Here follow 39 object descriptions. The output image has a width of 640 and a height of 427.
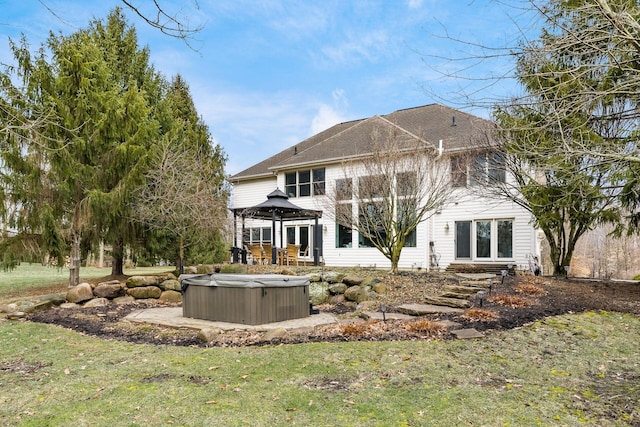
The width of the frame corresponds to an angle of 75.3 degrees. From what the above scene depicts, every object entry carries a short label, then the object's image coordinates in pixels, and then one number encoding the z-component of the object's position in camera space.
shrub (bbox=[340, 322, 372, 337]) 5.97
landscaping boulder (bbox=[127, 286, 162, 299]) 10.18
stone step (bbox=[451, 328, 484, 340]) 5.65
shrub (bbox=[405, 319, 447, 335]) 5.91
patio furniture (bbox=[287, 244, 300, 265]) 16.16
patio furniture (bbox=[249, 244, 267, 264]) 16.33
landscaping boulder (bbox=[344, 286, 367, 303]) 9.33
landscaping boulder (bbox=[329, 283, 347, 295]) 10.20
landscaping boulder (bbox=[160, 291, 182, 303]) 10.20
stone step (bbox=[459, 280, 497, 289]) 9.42
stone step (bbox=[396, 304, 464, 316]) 7.21
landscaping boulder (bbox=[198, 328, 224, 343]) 5.97
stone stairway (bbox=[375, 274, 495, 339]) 5.92
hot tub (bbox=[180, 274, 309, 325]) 7.13
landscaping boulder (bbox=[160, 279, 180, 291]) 10.62
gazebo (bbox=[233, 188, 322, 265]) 14.45
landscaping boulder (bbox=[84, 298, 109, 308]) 9.25
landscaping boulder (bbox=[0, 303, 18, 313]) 8.40
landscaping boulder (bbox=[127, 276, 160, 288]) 10.31
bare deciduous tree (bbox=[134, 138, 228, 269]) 12.74
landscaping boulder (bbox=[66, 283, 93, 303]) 9.41
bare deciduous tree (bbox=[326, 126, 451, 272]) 11.23
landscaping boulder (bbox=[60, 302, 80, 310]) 9.00
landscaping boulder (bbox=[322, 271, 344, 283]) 10.76
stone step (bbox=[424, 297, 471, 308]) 7.66
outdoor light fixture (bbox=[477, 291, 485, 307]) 7.77
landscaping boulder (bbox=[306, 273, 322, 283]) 10.84
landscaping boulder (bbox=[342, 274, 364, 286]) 10.22
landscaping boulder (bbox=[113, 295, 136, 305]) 9.73
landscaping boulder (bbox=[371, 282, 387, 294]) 9.44
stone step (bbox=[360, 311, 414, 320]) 6.86
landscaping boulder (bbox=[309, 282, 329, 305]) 9.96
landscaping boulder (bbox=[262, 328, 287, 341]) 5.92
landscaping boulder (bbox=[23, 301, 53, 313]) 8.45
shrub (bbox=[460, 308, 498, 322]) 6.59
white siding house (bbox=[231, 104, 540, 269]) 15.28
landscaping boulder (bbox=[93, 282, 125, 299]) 9.75
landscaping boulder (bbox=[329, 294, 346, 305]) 9.84
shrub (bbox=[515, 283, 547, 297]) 8.84
